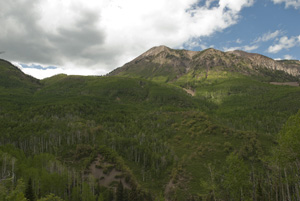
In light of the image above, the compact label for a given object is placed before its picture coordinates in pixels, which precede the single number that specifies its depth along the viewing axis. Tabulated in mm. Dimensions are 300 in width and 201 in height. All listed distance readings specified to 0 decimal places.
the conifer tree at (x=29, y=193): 51062
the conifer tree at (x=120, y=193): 87375
